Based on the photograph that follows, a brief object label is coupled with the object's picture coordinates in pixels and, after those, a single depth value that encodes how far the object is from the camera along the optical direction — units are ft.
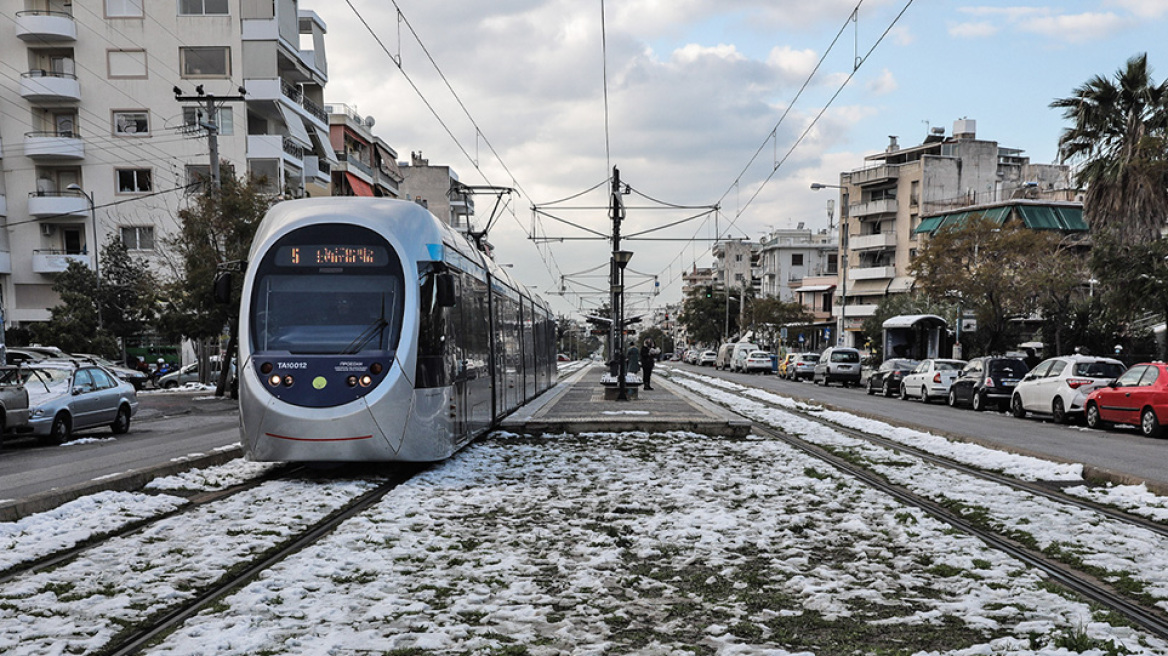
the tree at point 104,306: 122.52
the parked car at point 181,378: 137.00
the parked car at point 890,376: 107.45
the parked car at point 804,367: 153.30
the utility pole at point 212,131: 94.32
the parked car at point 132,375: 113.44
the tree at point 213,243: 94.94
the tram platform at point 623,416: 51.13
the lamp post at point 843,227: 176.68
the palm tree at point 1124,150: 90.79
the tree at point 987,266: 113.70
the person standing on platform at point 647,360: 97.86
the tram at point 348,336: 32.45
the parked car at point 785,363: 161.94
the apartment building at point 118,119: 146.10
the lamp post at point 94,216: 141.59
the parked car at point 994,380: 82.38
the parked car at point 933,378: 94.58
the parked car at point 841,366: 134.62
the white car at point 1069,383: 66.39
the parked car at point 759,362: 194.59
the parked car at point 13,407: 50.44
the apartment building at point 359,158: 180.65
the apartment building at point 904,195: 234.79
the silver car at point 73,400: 53.52
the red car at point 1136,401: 56.44
